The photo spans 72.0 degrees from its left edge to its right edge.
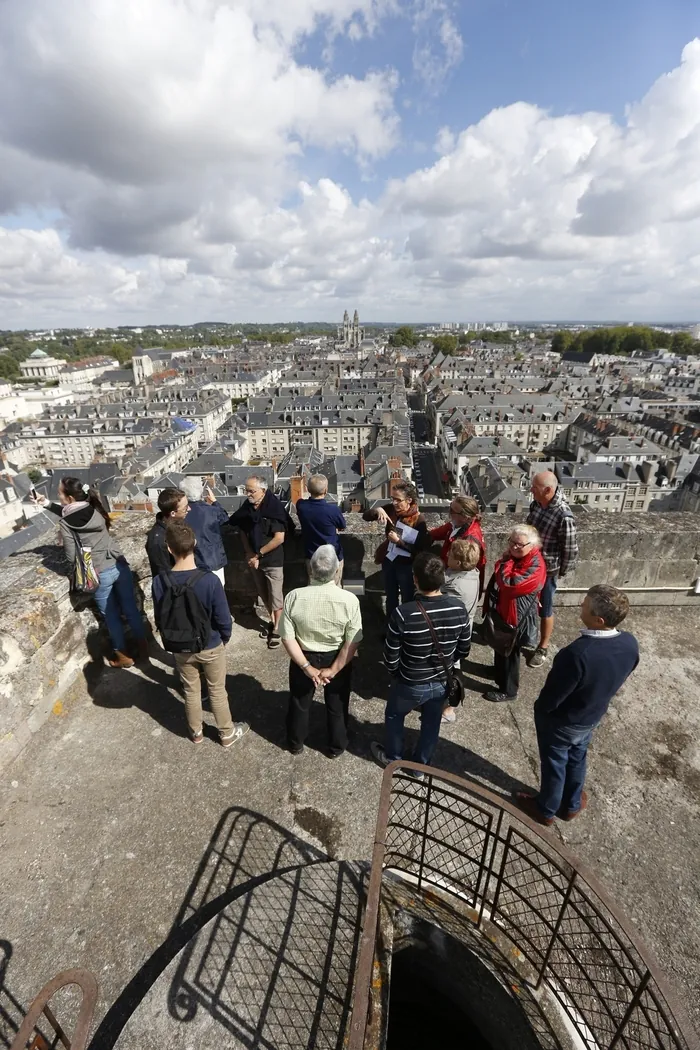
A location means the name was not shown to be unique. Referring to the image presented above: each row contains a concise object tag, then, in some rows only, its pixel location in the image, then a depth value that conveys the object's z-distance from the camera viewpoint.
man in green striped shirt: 3.40
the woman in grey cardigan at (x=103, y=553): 4.25
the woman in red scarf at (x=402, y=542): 4.45
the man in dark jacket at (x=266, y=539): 4.89
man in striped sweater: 3.23
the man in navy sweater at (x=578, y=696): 2.90
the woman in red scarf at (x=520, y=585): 3.92
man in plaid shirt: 4.57
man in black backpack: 3.50
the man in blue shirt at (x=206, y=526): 4.54
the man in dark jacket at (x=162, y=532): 4.20
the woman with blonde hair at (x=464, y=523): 4.32
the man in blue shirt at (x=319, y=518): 4.75
